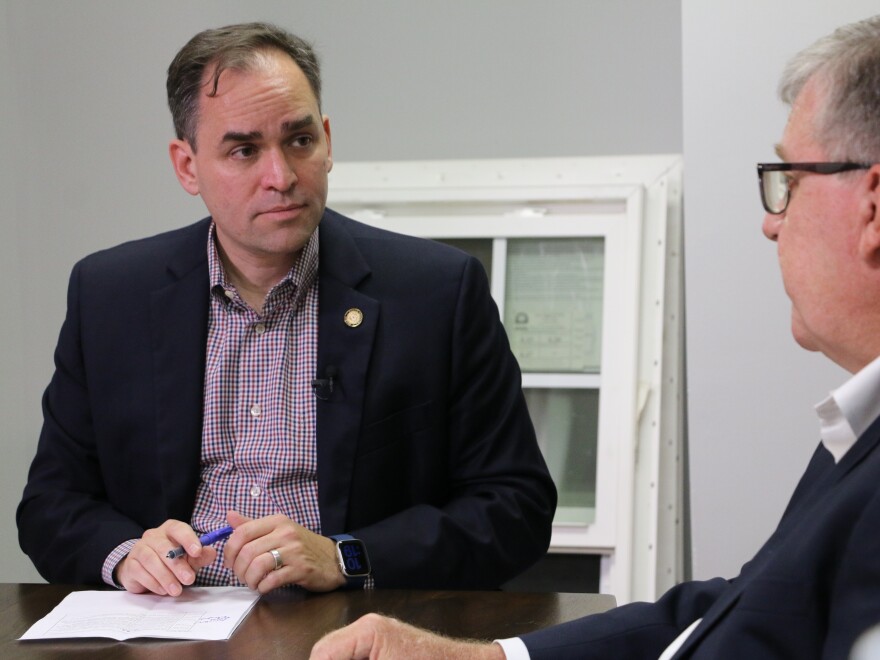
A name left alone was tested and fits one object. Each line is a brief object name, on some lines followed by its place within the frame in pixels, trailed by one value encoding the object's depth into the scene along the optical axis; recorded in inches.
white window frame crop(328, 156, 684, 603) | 115.5
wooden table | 75.9
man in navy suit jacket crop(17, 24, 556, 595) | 89.1
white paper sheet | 77.4
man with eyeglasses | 67.0
